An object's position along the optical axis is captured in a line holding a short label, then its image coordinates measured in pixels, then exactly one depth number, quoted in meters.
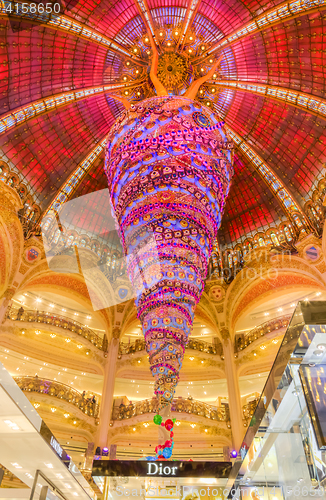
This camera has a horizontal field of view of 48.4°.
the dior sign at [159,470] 6.18
